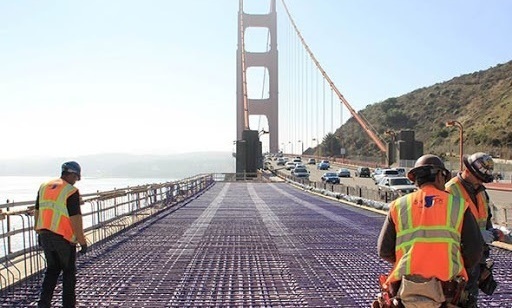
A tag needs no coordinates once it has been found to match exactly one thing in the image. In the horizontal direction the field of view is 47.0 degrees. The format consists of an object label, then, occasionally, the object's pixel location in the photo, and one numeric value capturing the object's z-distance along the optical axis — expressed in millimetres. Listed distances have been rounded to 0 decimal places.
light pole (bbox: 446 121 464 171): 30738
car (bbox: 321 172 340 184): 42594
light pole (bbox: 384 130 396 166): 58875
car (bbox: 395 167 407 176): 40931
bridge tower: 86375
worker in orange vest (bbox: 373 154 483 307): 3506
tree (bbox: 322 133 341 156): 108300
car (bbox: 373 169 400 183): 39094
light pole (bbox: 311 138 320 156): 112375
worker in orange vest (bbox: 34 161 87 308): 5715
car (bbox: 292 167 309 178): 48750
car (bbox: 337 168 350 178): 51731
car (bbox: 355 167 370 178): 53875
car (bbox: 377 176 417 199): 28448
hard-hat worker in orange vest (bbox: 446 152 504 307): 4324
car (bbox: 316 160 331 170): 66625
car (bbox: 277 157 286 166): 81175
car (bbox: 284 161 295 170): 67550
